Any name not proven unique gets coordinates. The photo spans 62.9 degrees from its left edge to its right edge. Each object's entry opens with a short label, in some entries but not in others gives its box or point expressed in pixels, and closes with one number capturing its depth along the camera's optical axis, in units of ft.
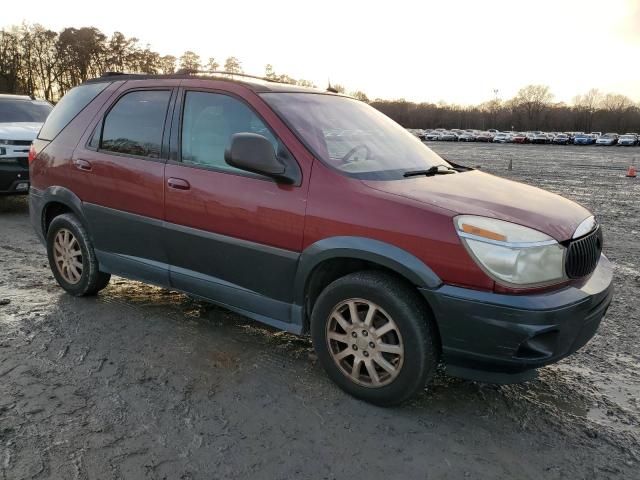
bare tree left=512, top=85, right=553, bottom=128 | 373.81
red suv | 8.82
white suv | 26.89
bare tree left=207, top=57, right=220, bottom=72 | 204.95
